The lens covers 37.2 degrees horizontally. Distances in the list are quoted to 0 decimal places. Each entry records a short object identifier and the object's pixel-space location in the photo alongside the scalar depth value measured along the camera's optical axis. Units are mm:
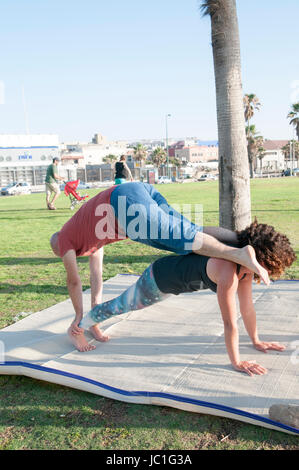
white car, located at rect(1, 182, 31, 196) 37375
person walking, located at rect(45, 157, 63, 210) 14625
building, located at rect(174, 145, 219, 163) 123750
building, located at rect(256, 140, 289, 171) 105438
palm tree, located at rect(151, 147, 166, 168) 83188
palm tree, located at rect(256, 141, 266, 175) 83000
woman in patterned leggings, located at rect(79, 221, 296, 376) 2863
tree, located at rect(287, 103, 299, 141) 65062
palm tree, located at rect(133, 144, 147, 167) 77562
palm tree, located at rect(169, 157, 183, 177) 93219
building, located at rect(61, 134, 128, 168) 84812
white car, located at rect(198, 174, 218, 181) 60553
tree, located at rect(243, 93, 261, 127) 63844
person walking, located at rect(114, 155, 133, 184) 11871
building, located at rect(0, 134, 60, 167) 55719
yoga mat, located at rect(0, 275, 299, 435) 2713
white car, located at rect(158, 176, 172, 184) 54000
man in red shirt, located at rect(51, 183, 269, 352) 2879
